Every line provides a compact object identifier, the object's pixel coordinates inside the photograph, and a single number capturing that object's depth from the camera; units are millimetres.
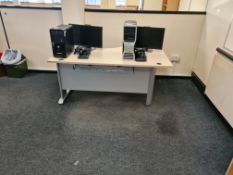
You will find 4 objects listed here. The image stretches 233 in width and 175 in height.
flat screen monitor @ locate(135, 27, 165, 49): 2664
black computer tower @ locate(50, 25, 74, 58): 2264
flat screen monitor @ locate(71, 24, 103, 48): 2537
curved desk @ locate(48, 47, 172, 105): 2512
